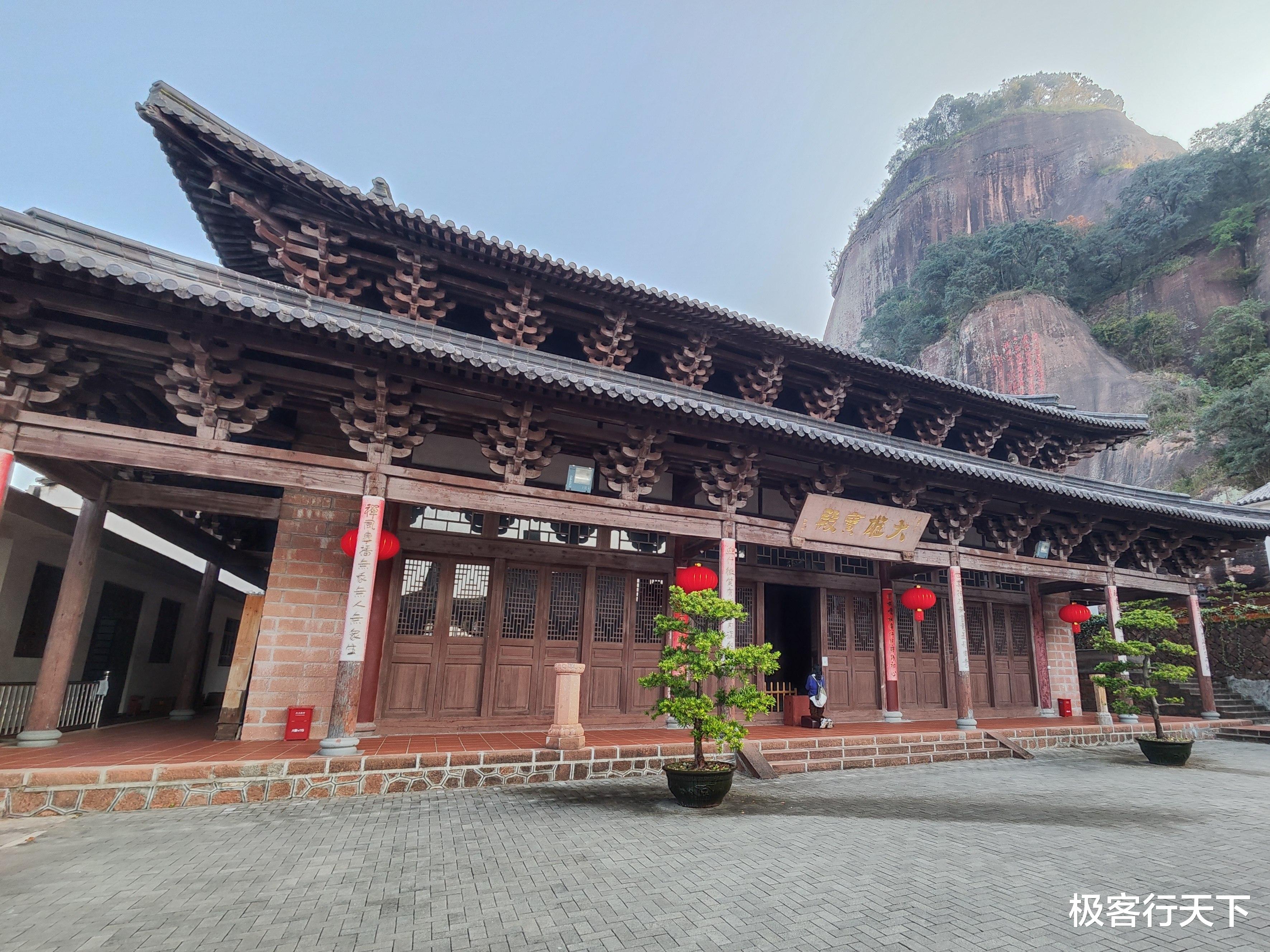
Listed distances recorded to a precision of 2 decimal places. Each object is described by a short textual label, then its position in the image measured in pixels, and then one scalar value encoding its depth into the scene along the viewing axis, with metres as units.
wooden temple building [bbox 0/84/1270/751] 6.06
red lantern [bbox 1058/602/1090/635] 11.51
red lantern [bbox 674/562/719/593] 8.14
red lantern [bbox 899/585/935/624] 10.21
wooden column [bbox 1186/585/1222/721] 12.74
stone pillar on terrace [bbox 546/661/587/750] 6.99
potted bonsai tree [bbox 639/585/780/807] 5.86
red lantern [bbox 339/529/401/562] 6.96
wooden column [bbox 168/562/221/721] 9.57
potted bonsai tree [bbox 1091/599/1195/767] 8.92
